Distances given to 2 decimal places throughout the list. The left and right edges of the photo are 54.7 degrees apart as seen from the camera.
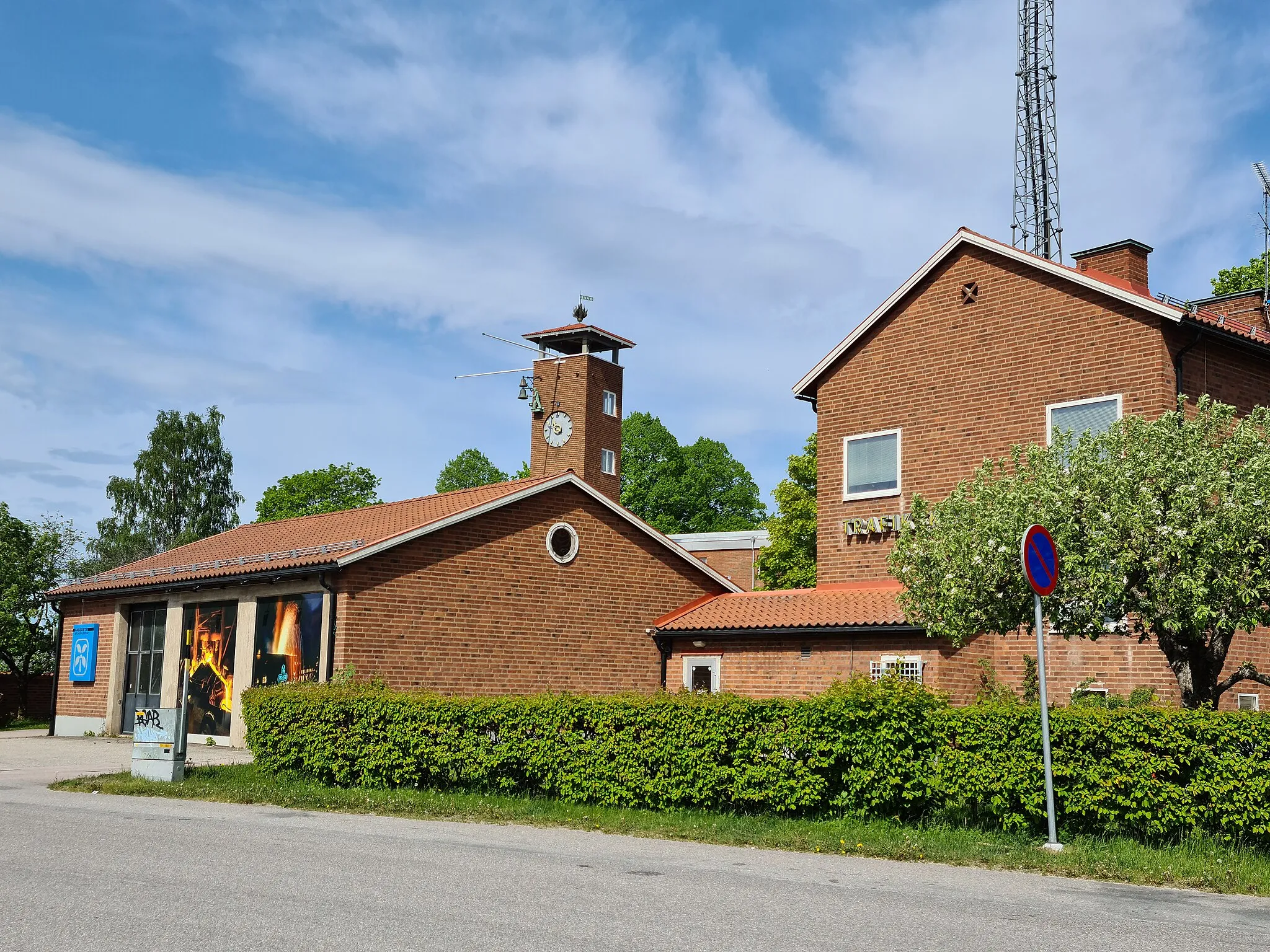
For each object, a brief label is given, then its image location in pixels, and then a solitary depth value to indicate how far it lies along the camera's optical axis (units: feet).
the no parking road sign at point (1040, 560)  38.09
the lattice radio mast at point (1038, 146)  124.77
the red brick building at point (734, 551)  185.06
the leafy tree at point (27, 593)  143.23
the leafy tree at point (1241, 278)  122.11
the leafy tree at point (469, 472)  243.40
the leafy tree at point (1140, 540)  42.04
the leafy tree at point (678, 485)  233.55
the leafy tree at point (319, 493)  226.58
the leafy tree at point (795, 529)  155.63
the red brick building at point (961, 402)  68.90
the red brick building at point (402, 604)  79.51
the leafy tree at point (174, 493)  217.77
